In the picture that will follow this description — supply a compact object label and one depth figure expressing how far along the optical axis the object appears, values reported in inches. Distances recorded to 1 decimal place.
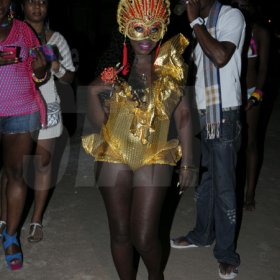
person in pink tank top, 121.4
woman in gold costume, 104.4
